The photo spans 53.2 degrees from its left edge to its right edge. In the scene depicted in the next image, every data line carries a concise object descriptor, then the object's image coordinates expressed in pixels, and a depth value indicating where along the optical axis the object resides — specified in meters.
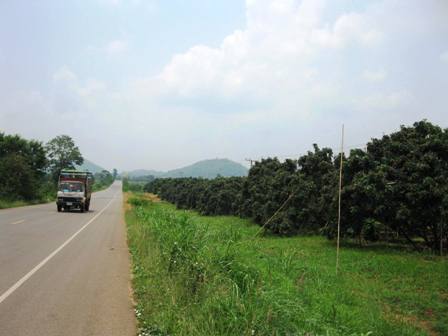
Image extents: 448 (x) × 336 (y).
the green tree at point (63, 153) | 94.19
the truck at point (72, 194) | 33.53
